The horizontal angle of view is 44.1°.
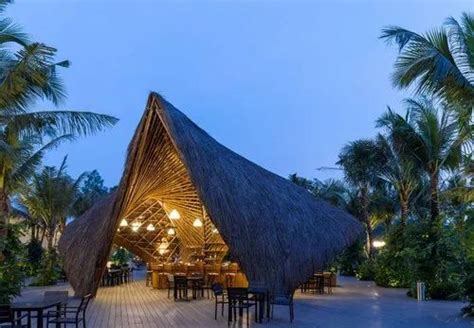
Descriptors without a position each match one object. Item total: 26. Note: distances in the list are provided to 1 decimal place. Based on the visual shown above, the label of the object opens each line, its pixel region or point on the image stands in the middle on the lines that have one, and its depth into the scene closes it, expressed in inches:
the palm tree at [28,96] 470.9
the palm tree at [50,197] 1113.4
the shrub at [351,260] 1154.7
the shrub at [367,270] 1018.7
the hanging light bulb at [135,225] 964.0
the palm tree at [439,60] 469.1
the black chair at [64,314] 376.2
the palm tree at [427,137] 725.3
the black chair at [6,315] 335.6
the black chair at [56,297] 407.1
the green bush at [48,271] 964.0
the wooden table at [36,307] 368.8
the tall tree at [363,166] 949.8
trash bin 673.0
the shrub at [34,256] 1020.5
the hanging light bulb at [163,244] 1047.6
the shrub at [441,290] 676.7
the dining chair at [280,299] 513.7
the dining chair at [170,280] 724.4
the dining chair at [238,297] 452.1
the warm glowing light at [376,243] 1244.3
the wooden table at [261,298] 470.3
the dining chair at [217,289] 478.0
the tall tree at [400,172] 795.6
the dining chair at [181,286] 642.2
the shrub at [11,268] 534.9
